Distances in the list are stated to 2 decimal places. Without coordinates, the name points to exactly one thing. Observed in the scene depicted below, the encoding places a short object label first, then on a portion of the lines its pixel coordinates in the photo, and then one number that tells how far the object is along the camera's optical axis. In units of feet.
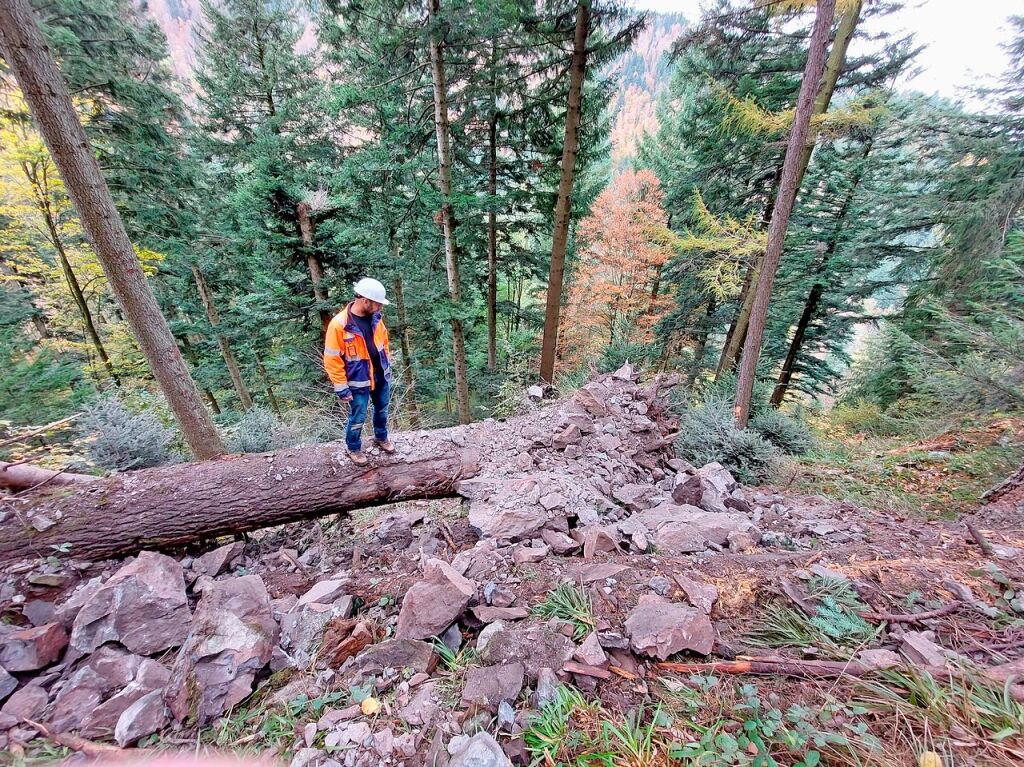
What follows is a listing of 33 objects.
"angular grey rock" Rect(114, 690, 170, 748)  6.57
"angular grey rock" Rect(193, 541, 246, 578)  12.10
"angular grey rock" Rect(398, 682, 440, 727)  6.37
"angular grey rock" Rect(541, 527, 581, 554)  11.03
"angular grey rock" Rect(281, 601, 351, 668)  8.35
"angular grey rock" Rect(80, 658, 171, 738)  6.79
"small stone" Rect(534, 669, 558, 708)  6.29
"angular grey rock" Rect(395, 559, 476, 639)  8.03
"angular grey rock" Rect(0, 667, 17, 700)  7.63
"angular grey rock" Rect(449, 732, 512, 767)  5.49
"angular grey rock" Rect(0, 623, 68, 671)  8.15
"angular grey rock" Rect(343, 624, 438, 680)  7.43
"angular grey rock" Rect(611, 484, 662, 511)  14.57
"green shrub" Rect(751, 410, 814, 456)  25.12
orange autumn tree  45.91
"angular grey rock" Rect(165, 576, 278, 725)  7.14
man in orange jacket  12.66
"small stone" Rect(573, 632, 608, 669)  6.83
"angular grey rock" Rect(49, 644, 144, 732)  7.03
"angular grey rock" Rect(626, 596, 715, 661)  6.93
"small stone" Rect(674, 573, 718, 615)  7.90
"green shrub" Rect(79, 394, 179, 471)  18.54
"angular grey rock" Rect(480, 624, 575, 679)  6.92
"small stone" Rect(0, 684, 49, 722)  7.09
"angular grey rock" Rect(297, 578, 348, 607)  9.75
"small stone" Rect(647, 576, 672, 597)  8.59
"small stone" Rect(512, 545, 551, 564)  10.32
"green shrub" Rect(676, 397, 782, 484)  19.83
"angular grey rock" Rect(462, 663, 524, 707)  6.41
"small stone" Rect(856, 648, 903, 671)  5.97
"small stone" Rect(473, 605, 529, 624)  8.24
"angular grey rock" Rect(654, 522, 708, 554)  11.09
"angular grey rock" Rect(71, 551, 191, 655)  8.61
